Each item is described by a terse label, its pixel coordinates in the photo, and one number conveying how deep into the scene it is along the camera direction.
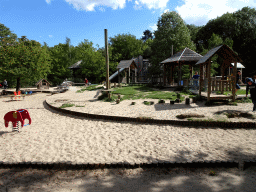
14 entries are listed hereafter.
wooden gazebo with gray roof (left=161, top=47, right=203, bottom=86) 18.07
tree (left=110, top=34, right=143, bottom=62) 46.56
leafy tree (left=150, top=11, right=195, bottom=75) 27.58
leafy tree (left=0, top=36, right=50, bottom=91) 19.97
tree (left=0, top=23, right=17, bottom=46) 46.43
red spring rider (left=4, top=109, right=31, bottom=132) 6.48
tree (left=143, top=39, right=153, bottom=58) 46.03
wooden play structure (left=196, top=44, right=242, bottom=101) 9.95
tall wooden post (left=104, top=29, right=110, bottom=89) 12.90
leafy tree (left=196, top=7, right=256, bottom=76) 34.06
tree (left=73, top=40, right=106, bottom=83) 33.41
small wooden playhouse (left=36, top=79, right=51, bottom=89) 26.12
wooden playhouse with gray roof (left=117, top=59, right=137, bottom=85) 24.23
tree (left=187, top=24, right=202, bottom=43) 42.79
